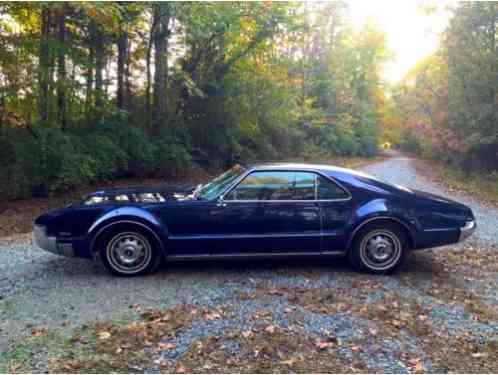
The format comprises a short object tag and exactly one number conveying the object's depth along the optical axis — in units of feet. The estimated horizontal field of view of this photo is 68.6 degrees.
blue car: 14.03
